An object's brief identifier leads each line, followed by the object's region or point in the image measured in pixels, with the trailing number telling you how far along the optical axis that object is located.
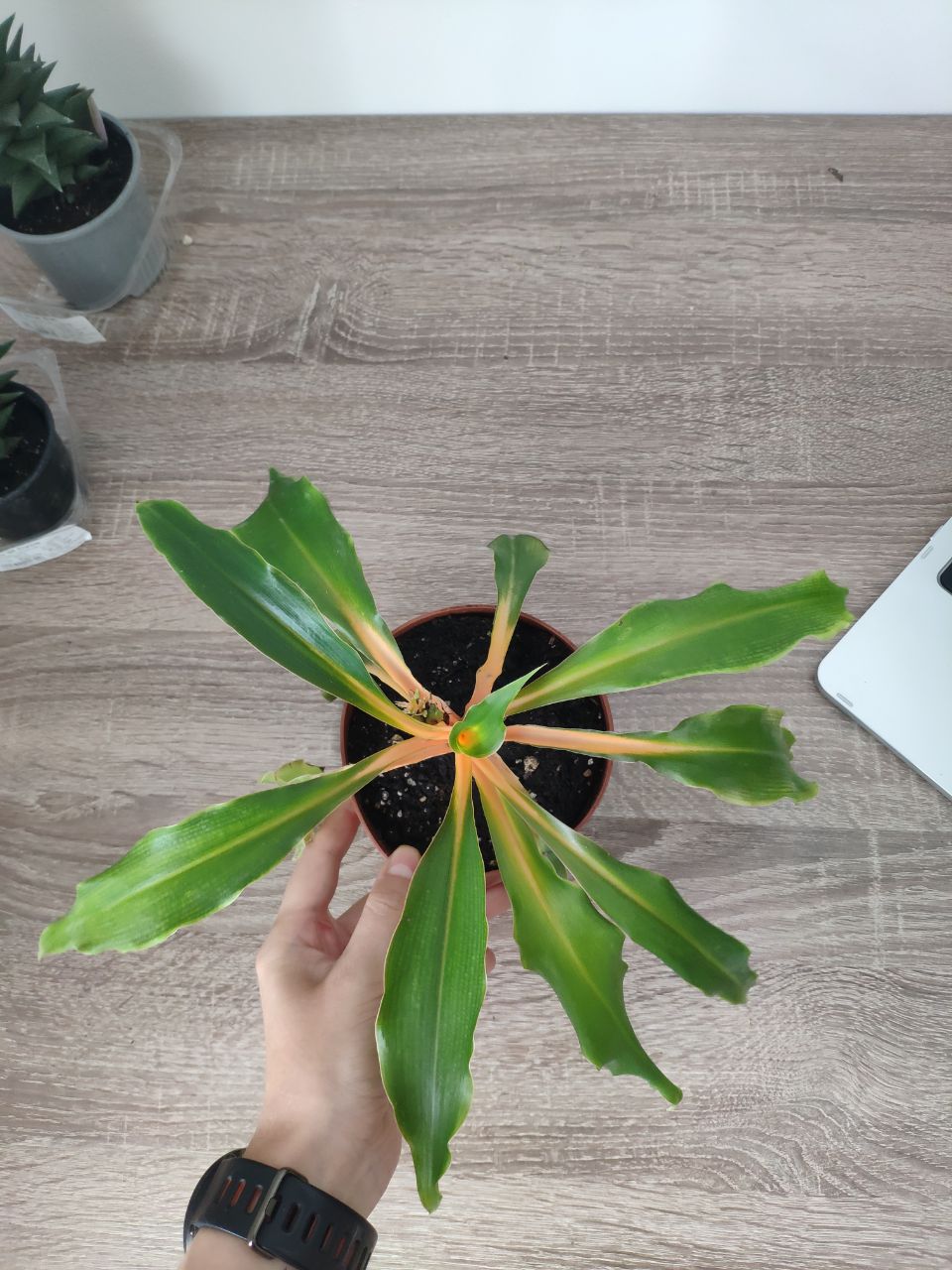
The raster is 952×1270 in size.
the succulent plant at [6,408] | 0.73
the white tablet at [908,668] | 0.73
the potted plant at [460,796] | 0.47
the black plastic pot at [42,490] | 0.73
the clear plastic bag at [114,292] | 0.82
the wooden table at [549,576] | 0.69
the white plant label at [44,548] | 0.76
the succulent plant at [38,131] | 0.68
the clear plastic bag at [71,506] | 0.77
